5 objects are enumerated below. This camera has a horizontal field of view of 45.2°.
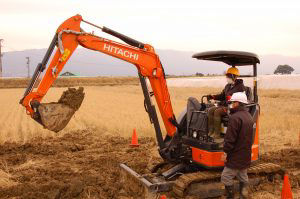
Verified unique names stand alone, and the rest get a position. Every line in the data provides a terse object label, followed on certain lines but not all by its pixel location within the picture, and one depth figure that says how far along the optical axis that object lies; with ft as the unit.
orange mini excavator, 21.59
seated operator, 21.71
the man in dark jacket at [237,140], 18.44
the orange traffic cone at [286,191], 20.63
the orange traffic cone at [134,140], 36.81
